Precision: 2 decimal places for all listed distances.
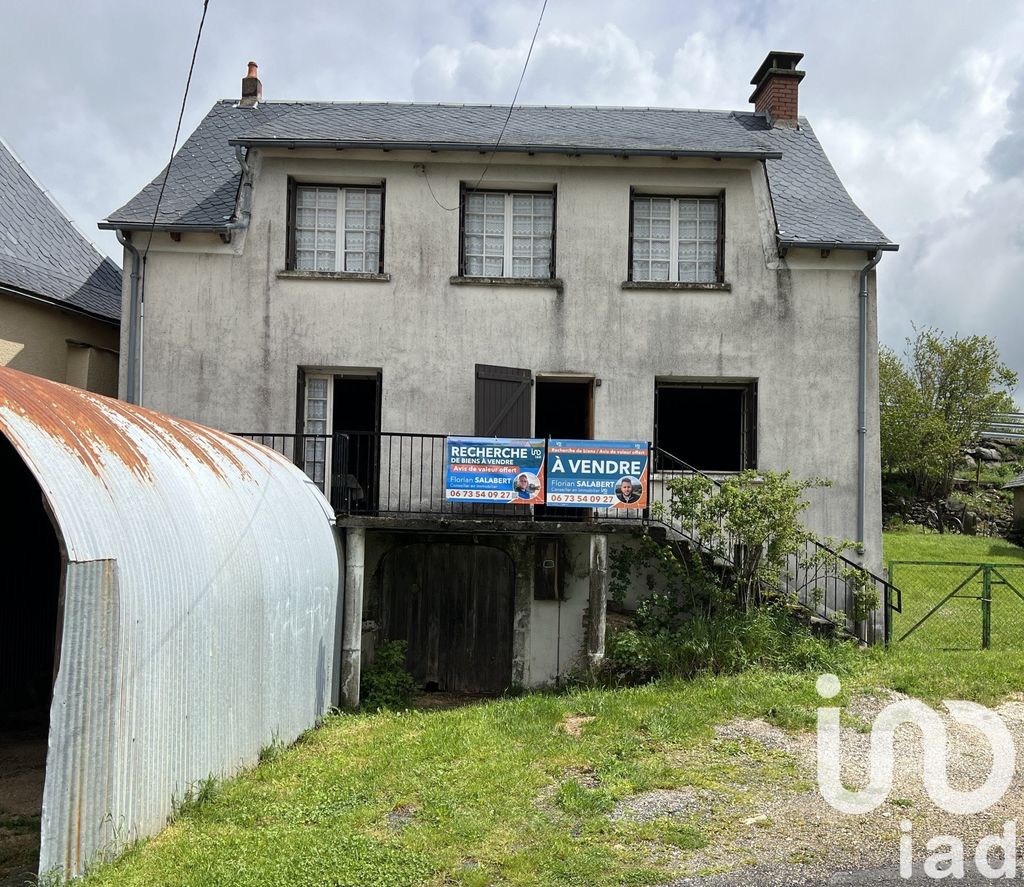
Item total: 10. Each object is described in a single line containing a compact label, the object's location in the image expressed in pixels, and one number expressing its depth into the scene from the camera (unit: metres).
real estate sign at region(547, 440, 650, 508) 11.49
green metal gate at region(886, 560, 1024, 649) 12.72
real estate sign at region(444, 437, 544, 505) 11.50
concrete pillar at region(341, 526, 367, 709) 11.06
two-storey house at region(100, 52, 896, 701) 12.91
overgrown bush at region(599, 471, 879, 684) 11.03
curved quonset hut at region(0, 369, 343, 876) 5.61
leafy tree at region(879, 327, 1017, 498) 29.50
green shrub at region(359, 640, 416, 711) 11.34
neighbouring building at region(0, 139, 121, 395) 12.94
